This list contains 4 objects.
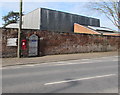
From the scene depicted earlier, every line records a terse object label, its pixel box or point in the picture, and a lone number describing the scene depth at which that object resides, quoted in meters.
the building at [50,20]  28.44
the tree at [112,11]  22.77
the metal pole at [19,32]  13.87
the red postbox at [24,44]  14.89
